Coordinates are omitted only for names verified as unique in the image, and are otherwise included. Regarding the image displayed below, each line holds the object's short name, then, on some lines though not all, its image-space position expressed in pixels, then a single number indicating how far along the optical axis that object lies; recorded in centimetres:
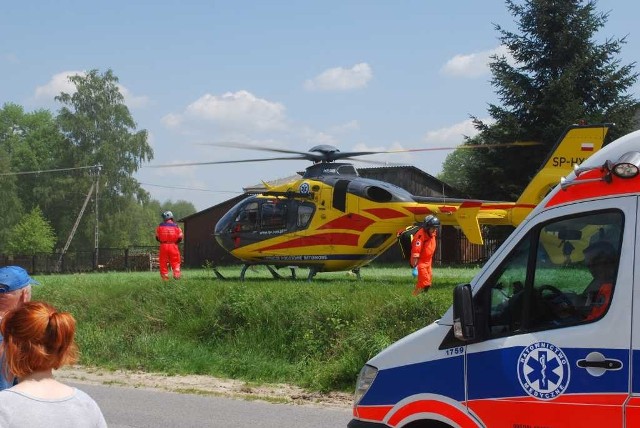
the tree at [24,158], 7962
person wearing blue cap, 468
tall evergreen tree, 3516
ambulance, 451
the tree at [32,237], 7150
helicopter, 1841
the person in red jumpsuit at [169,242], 2050
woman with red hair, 315
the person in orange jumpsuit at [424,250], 1548
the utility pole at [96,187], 6699
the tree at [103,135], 7269
